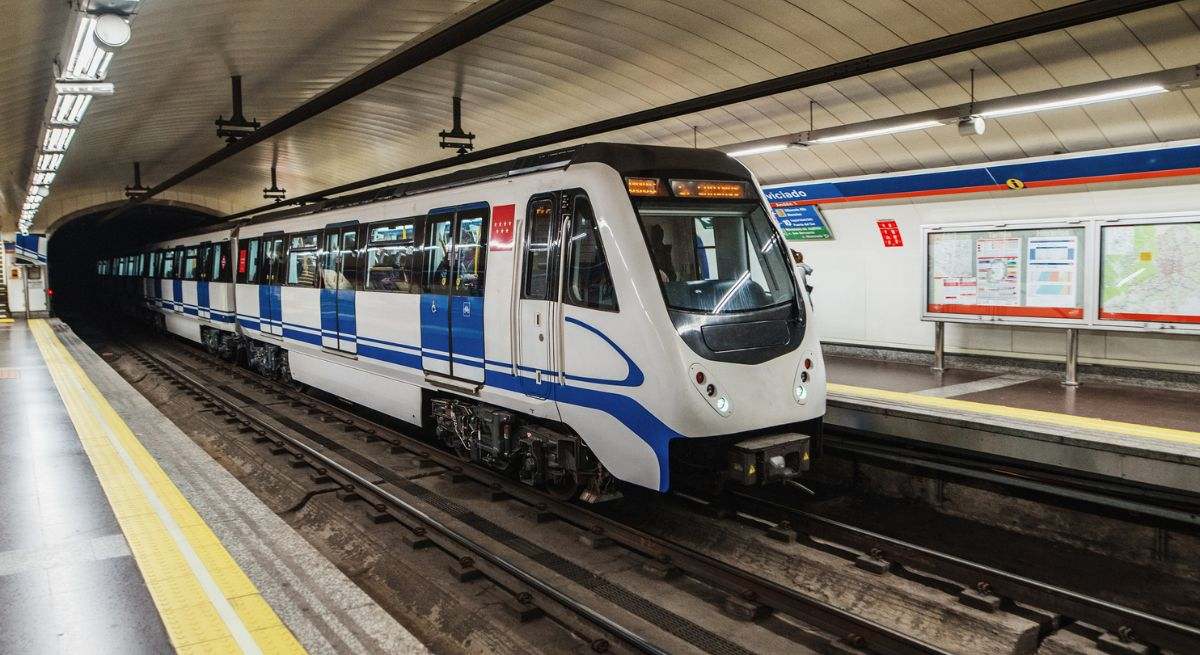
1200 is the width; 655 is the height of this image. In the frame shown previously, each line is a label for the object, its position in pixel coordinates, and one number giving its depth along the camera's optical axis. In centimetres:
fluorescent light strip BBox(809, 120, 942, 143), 861
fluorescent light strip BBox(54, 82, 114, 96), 817
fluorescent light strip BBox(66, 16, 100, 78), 652
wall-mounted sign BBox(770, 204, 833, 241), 1352
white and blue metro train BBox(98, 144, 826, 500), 580
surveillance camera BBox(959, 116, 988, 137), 844
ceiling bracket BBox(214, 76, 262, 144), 1240
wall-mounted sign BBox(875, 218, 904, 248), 1229
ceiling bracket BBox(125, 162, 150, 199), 2172
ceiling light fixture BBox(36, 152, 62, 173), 1400
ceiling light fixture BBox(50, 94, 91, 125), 925
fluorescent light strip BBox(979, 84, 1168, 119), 703
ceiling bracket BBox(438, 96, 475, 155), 1300
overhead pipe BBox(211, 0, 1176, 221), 588
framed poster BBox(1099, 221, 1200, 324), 862
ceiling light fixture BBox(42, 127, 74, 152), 1166
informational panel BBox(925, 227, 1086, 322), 959
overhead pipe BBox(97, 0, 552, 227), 661
